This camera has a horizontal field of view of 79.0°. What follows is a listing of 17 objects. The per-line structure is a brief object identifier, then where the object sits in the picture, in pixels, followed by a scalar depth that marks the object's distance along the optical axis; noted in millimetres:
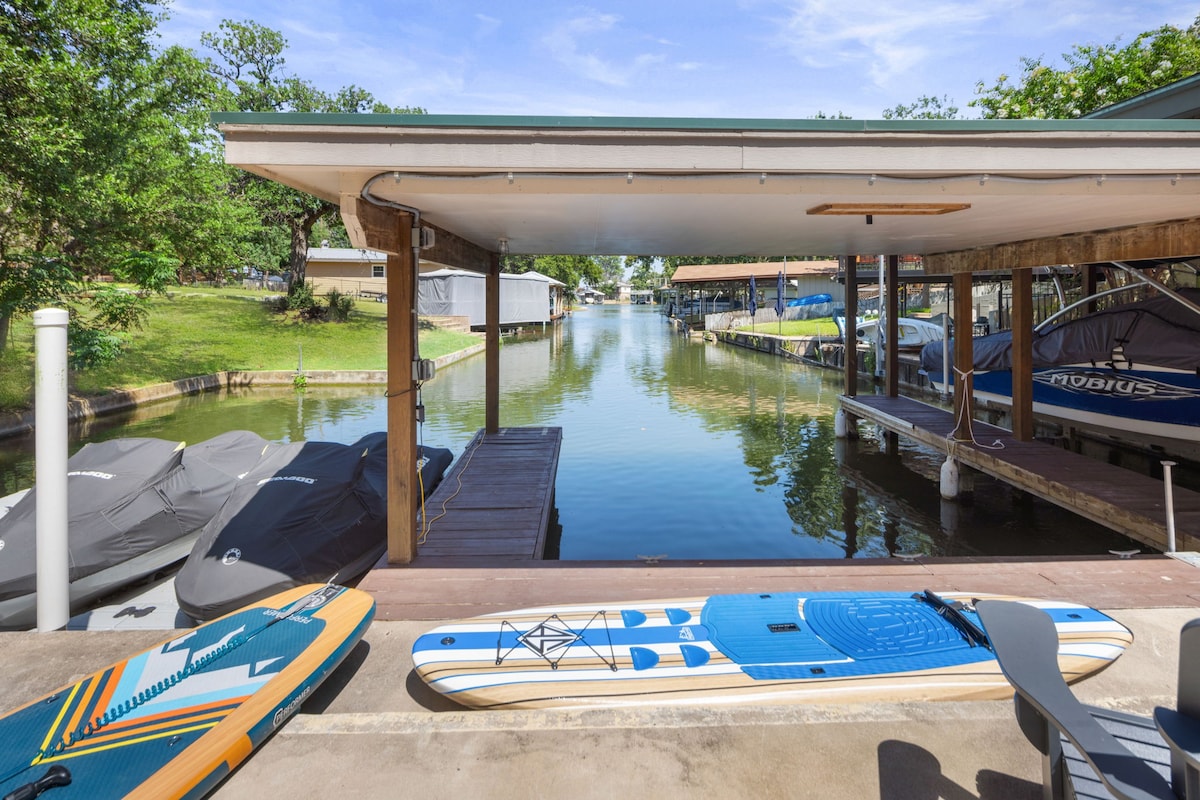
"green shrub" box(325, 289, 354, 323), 28766
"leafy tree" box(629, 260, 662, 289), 102450
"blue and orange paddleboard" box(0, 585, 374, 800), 2506
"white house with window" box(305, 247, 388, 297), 41750
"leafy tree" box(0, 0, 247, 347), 12789
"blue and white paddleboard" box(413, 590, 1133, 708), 3258
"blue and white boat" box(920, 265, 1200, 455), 8602
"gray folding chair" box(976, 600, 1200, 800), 1720
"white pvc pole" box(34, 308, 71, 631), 3814
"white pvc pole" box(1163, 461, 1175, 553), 5377
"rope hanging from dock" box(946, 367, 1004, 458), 8938
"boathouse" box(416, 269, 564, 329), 33719
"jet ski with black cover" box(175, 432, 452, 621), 5465
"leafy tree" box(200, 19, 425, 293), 26875
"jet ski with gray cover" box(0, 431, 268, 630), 5664
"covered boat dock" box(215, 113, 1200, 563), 4047
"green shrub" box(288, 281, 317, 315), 27969
